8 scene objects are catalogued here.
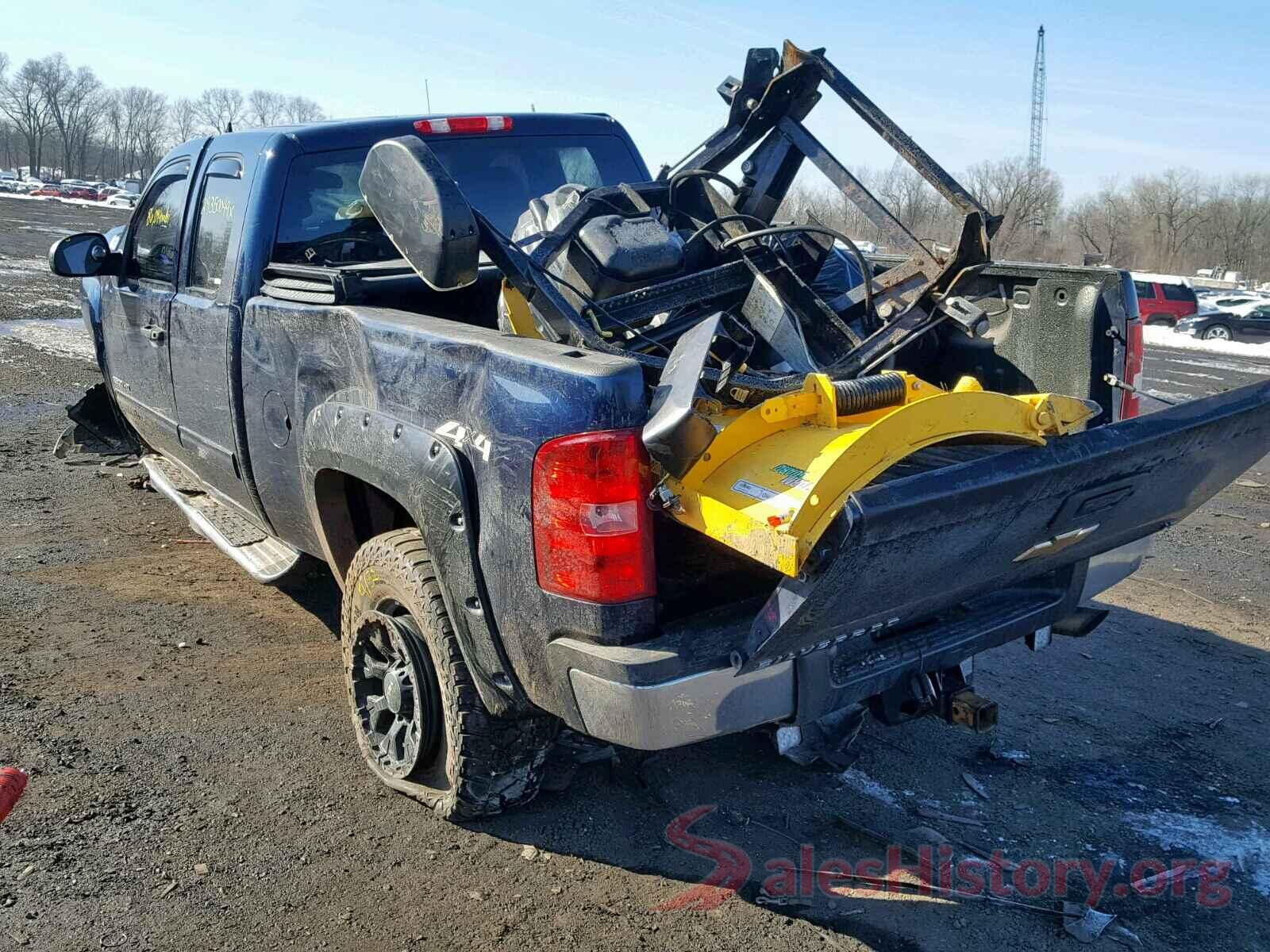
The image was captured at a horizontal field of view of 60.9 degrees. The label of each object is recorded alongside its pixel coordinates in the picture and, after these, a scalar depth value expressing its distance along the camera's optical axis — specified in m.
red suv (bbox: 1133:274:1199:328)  29.78
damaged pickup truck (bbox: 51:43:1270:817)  2.46
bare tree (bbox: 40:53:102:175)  109.25
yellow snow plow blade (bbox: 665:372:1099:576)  2.22
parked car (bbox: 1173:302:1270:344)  27.62
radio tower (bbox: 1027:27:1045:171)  98.31
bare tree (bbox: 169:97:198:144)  108.06
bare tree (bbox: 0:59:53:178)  108.56
